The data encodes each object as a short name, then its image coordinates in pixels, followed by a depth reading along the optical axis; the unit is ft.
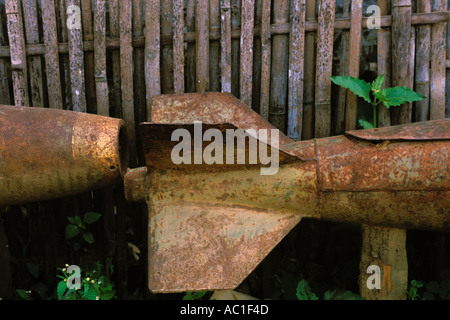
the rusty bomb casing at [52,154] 6.32
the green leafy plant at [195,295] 8.67
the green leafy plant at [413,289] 7.73
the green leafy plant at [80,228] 8.91
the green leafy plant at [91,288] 7.63
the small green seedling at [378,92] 7.57
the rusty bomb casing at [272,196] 5.57
